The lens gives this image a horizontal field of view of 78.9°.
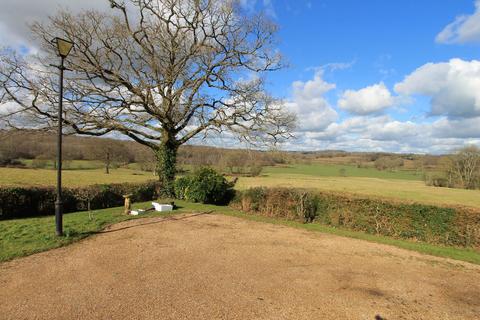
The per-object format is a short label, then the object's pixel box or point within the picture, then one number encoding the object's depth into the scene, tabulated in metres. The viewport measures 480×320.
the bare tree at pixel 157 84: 14.54
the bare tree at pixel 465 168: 45.06
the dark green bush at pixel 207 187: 15.07
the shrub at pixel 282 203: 12.06
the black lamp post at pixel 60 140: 7.48
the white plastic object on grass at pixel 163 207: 12.45
